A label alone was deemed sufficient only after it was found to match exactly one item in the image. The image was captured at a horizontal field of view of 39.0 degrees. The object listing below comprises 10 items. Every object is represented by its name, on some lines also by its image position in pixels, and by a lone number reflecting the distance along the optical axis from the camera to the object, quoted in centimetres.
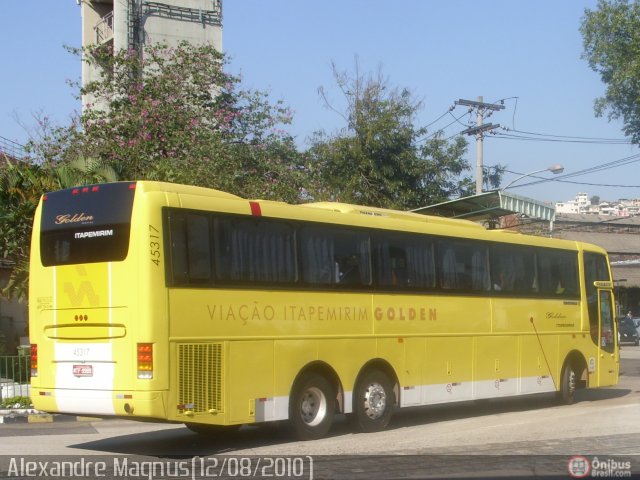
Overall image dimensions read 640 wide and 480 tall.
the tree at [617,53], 2408
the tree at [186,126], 2369
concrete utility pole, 3281
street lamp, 3171
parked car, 4512
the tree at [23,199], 1934
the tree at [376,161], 2761
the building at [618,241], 5050
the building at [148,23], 3694
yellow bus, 1098
